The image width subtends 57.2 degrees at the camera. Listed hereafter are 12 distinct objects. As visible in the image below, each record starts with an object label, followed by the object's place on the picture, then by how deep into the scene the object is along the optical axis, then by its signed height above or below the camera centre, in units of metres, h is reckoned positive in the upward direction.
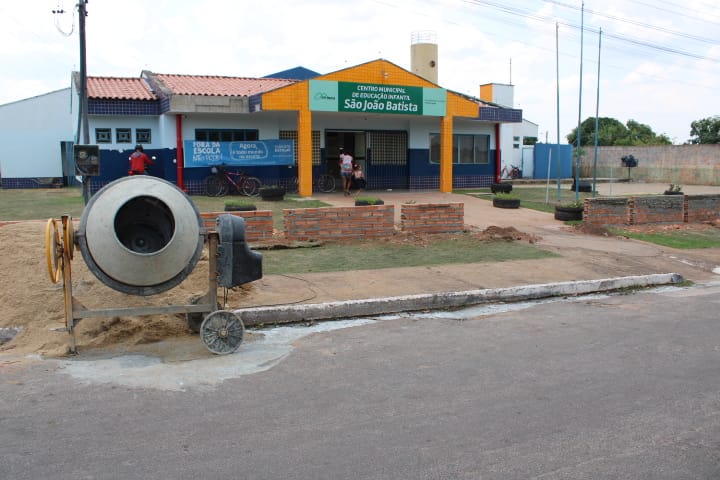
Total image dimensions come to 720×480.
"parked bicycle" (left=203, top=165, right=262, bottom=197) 21.84 +0.03
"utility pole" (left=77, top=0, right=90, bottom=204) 13.84 +2.53
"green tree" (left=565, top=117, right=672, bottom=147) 54.44 +4.45
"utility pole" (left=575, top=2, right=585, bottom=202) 19.38 +2.44
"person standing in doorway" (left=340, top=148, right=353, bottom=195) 22.03 +0.47
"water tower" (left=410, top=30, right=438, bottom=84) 38.91 +7.42
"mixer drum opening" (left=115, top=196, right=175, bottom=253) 6.65 -0.43
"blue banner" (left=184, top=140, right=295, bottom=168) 21.91 +1.04
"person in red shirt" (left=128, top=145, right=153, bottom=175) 19.61 +0.66
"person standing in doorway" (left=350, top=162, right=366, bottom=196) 22.30 +0.22
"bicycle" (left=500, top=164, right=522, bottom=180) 37.92 +0.65
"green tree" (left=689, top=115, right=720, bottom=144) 50.38 +4.22
